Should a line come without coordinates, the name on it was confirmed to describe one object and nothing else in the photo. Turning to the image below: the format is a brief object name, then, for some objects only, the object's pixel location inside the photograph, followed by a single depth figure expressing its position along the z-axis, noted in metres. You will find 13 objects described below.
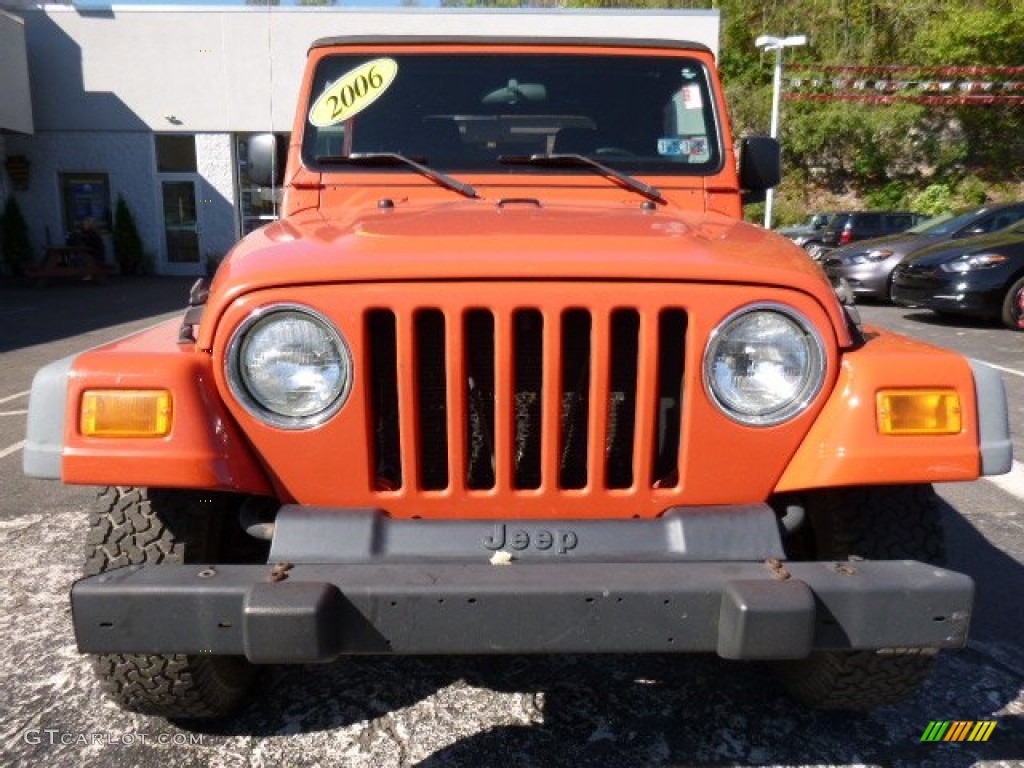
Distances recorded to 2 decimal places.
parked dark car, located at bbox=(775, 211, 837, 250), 19.45
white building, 18.44
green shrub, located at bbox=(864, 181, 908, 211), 30.86
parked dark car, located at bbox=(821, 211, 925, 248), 17.31
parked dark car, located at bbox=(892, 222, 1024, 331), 9.71
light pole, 21.59
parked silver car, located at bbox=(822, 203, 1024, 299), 11.82
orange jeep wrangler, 1.70
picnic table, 16.34
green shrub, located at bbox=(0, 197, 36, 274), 18.36
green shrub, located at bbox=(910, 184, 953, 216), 29.27
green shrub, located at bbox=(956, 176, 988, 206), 29.91
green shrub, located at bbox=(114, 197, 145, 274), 18.89
